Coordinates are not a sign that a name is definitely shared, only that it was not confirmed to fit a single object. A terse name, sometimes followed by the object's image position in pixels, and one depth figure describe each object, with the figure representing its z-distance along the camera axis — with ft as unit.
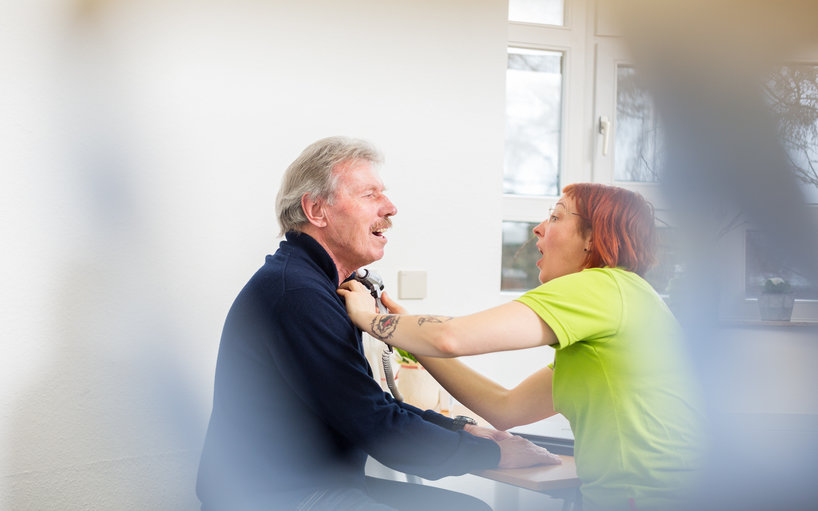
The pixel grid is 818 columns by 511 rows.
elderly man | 4.15
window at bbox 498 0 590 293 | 8.60
